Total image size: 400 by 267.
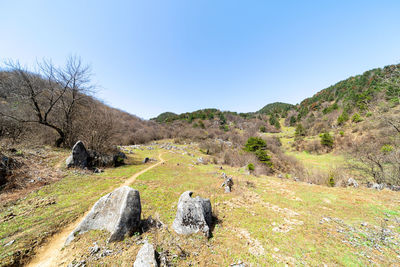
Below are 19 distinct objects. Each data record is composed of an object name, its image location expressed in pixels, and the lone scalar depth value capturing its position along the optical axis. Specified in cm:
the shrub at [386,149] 1210
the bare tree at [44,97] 1278
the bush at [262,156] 1988
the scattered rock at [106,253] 341
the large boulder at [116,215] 400
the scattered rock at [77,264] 314
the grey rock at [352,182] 1048
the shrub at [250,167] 1545
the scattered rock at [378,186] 891
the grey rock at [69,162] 998
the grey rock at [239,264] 346
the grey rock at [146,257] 296
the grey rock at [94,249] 345
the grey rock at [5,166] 680
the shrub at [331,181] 1158
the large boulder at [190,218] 450
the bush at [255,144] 2202
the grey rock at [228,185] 891
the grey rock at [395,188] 838
